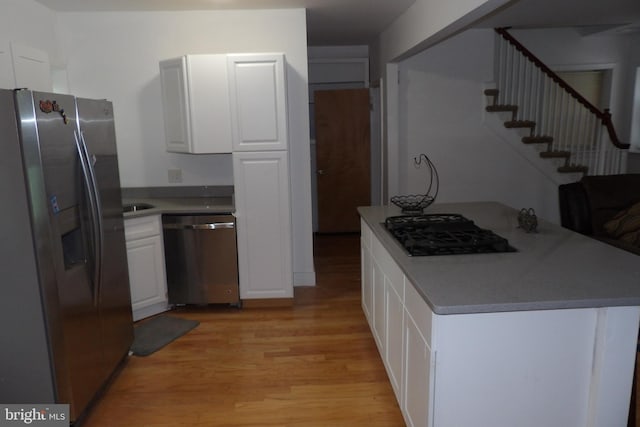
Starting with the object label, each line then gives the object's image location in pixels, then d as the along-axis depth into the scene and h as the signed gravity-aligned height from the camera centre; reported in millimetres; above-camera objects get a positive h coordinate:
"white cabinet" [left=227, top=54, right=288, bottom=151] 3635 +363
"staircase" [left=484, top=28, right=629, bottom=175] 5496 +296
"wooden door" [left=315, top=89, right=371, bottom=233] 6297 -146
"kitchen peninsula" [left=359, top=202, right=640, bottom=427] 1748 -768
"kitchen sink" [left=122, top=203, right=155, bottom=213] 3945 -457
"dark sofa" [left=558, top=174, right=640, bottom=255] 3797 -499
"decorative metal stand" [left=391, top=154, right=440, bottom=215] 3303 -425
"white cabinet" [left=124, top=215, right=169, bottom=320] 3631 -881
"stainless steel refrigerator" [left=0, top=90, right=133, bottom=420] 2096 -470
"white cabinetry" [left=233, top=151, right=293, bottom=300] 3787 -610
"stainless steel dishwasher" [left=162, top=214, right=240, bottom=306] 3812 -879
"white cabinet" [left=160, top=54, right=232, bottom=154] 3670 +378
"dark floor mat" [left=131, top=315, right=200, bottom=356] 3330 -1350
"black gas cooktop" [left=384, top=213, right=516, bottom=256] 2354 -490
